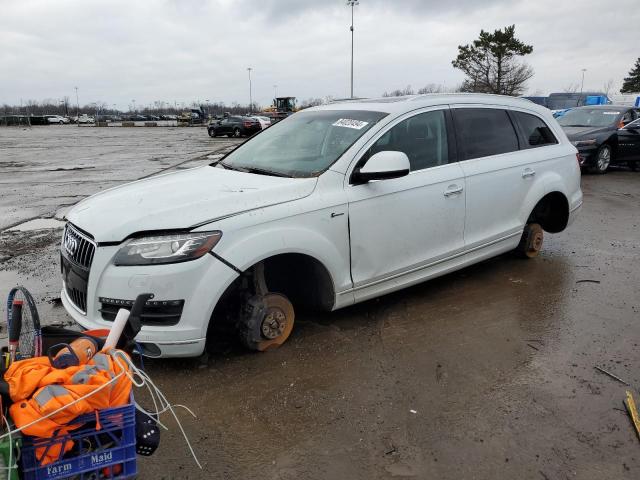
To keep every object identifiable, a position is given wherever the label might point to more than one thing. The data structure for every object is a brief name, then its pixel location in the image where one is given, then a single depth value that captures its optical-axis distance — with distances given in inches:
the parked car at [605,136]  500.4
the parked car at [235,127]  1333.7
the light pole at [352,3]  1772.9
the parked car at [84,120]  3233.3
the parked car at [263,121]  1357.0
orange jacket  60.8
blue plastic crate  63.3
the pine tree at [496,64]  1984.5
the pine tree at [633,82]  3091.3
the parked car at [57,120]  3048.7
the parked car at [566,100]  1404.4
